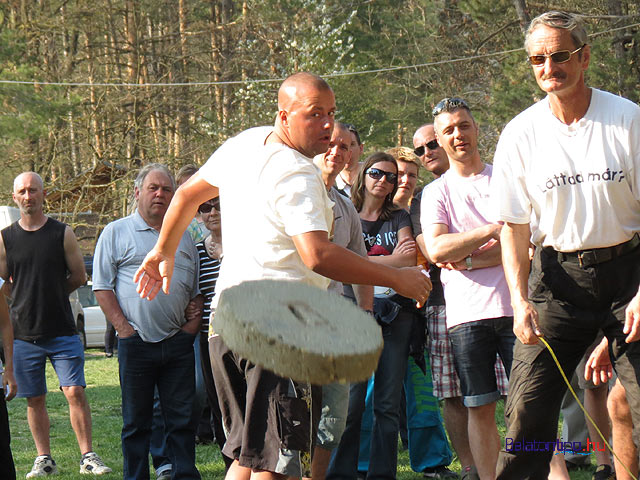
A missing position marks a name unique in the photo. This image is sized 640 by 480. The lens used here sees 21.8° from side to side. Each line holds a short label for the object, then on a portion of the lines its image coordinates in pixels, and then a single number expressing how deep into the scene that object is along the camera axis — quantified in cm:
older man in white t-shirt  735
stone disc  523
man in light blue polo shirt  1105
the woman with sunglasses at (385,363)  1053
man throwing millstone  633
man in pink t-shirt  943
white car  4285
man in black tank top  1292
